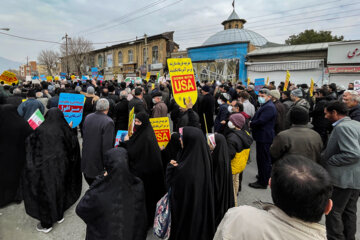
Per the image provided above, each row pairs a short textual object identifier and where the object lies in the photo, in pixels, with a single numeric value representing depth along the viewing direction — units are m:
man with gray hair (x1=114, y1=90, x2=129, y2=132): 5.72
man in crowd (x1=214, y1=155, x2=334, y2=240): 0.99
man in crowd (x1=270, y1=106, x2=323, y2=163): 2.91
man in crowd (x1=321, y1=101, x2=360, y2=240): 2.52
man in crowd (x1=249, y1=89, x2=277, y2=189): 4.41
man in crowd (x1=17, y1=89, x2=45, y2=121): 5.45
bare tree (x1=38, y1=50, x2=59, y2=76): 43.73
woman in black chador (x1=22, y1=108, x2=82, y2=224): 3.15
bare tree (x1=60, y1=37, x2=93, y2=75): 35.06
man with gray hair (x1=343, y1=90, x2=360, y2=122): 4.05
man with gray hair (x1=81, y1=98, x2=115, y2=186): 3.61
